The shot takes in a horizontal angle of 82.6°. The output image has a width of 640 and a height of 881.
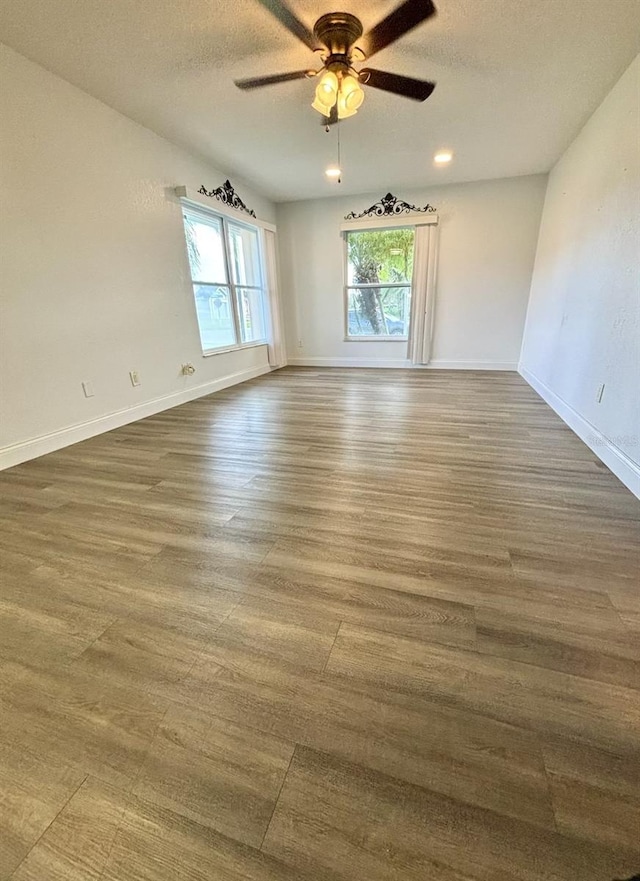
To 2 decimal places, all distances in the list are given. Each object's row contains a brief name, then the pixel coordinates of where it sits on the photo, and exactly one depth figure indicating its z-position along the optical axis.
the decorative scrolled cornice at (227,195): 4.06
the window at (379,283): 5.40
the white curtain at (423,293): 5.10
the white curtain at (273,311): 5.33
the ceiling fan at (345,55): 1.82
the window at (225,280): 4.20
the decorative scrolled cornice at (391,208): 5.05
